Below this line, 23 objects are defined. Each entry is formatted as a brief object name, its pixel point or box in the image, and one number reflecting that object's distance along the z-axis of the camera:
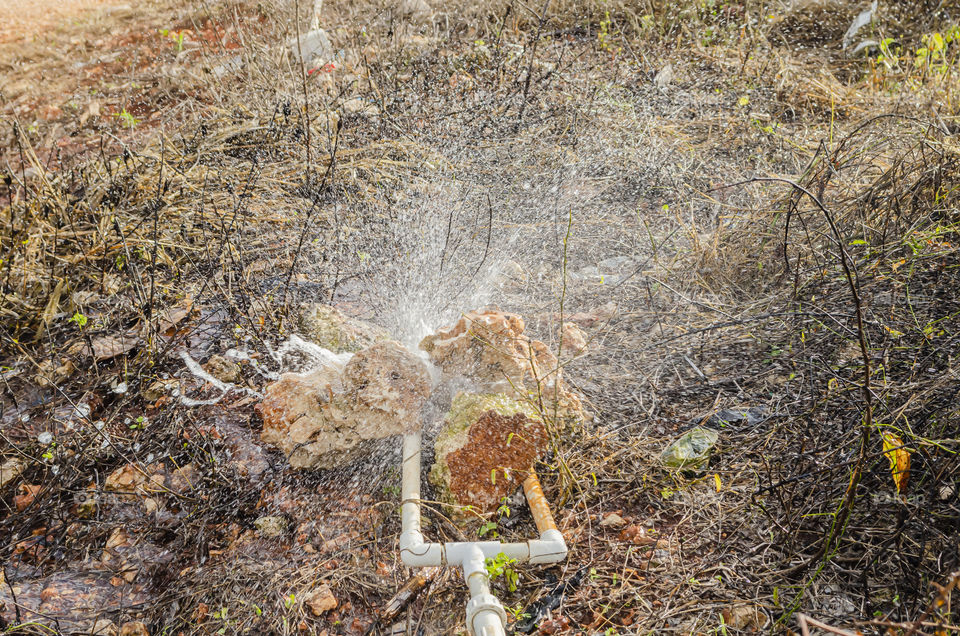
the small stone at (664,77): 4.59
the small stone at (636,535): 1.94
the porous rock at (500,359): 2.17
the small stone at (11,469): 2.34
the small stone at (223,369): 2.62
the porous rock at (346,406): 2.08
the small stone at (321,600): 1.83
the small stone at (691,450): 2.10
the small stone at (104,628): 1.82
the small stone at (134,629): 1.83
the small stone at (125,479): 2.25
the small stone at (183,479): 2.24
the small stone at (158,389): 2.57
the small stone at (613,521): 2.01
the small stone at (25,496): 2.26
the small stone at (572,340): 2.50
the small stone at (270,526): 2.07
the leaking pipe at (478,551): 1.59
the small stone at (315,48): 4.91
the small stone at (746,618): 1.68
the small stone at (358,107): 4.25
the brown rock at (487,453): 2.04
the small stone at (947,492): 1.70
